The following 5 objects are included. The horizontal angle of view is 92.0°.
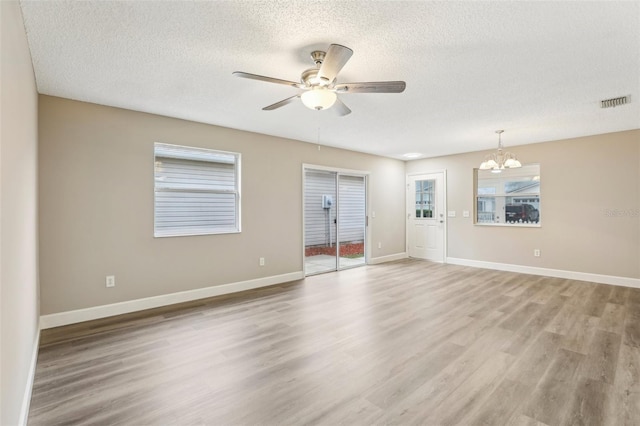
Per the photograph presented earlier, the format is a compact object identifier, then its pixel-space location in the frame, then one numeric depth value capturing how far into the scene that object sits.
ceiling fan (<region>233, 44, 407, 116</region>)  2.20
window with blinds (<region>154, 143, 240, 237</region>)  4.21
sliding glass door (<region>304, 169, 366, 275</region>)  6.37
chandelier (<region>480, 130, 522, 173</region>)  5.19
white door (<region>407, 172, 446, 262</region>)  7.25
